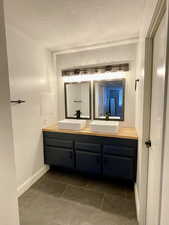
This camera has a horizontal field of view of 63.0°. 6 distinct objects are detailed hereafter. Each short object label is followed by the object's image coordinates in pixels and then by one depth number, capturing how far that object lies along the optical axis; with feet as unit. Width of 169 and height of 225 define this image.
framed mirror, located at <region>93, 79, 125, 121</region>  8.35
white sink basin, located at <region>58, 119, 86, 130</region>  7.90
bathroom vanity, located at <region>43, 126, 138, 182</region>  6.80
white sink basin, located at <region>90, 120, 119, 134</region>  7.20
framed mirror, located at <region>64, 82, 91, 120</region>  9.12
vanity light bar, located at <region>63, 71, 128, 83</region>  8.29
